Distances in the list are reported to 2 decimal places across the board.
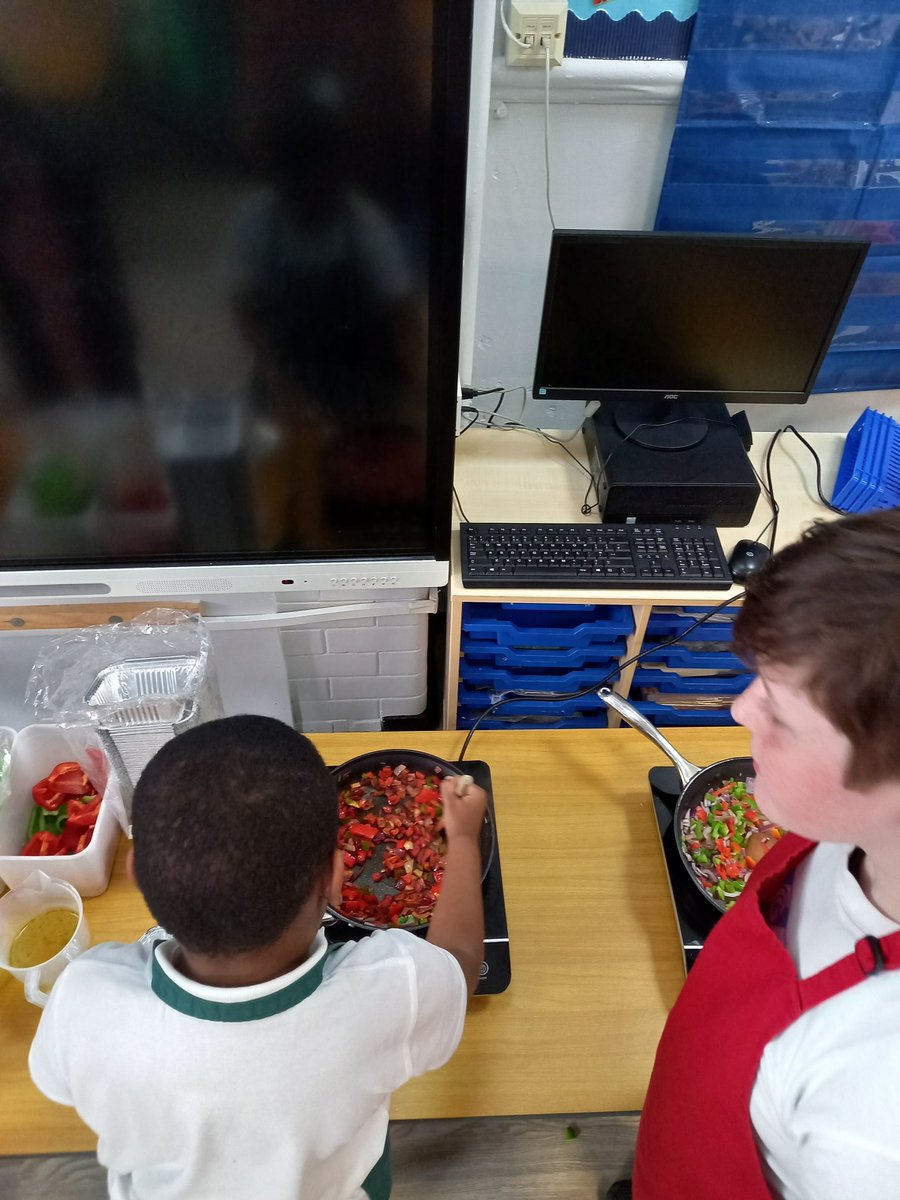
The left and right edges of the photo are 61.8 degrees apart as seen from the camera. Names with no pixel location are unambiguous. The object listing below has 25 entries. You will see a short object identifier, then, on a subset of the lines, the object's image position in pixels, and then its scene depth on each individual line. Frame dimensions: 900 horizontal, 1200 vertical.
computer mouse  1.20
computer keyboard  1.18
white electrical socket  1.14
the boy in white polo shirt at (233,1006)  0.58
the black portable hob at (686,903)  0.91
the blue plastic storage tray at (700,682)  1.37
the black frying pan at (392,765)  0.98
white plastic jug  0.83
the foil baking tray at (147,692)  0.95
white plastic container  0.90
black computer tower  1.25
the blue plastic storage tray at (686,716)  1.41
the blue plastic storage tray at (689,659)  1.32
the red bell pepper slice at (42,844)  0.96
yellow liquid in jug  0.86
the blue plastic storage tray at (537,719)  1.45
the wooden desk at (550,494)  1.19
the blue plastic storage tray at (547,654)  1.30
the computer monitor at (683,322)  1.16
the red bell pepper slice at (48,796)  1.00
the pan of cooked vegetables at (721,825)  0.95
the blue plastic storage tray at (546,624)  1.27
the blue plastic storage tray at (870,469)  1.30
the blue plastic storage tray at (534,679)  1.35
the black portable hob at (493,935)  0.87
